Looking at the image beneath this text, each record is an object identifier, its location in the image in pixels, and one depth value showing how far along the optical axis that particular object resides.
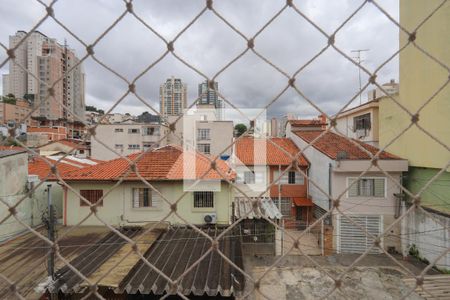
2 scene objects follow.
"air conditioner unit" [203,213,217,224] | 5.79
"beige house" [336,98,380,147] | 8.73
